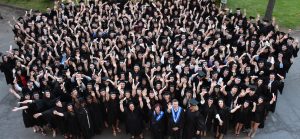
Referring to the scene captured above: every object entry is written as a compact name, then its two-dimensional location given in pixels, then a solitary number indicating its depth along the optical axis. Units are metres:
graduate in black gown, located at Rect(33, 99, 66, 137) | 8.36
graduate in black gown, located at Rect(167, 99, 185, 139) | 8.05
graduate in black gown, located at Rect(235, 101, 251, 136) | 8.68
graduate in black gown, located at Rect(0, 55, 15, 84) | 10.98
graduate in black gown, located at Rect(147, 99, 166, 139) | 8.16
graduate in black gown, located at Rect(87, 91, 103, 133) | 8.71
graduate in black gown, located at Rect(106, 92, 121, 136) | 8.70
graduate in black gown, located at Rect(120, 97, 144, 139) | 8.50
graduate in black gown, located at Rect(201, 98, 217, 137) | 8.41
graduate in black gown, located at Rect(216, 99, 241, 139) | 8.44
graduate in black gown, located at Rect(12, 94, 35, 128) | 8.58
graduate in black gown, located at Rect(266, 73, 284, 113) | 9.34
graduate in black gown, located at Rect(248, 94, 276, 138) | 8.59
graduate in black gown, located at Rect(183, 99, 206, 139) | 8.12
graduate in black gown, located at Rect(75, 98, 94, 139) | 8.41
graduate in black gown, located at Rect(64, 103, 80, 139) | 8.38
